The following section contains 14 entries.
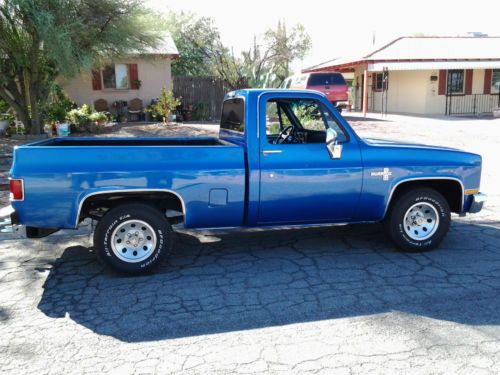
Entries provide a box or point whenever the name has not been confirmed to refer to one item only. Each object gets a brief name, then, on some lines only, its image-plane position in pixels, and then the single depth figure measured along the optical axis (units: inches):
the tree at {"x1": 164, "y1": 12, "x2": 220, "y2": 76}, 1262.3
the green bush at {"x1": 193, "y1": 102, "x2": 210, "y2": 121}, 874.8
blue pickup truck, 187.0
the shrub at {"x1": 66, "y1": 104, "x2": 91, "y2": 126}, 681.0
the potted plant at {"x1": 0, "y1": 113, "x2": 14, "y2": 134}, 655.8
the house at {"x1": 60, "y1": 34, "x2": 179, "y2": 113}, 831.7
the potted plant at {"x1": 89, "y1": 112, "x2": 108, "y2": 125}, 689.0
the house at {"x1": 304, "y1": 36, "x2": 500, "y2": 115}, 970.1
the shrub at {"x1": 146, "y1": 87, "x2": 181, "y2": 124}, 747.4
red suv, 920.3
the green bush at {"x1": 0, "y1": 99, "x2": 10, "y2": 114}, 721.0
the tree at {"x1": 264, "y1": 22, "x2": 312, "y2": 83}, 1299.2
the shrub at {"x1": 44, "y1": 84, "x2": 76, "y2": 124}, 678.5
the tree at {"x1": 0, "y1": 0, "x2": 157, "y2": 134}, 518.9
